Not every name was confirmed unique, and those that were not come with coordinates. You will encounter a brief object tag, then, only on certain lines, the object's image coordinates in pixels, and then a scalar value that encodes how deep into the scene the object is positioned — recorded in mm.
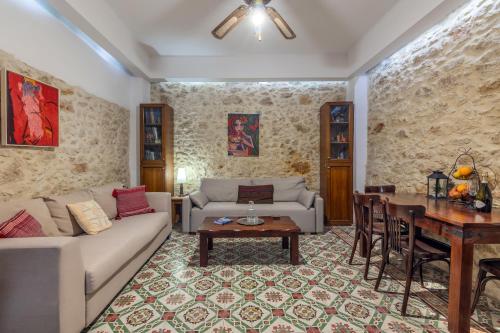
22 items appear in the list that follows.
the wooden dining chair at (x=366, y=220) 2600
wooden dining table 1769
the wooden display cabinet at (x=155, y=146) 4762
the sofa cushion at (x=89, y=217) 2676
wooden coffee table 2955
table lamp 4895
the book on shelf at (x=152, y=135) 4836
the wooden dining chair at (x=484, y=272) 1800
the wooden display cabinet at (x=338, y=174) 4691
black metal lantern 2697
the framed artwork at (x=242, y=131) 5203
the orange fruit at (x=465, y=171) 2387
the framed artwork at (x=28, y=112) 2305
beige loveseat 4148
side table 4586
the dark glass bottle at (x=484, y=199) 2109
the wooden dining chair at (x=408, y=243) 2057
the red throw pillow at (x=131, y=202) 3426
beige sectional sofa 1584
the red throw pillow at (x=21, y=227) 1821
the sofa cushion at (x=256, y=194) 4574
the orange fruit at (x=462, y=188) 2404
